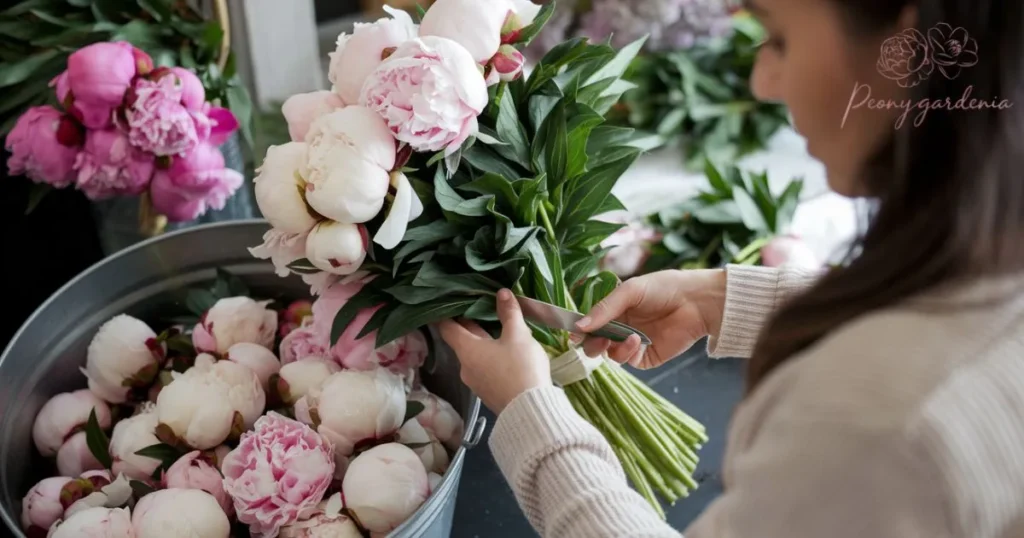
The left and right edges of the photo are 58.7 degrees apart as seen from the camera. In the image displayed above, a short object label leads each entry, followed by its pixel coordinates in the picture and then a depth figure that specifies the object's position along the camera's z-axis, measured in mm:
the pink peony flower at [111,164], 802
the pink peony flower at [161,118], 783
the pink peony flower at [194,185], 819
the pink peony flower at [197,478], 668
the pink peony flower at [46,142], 803
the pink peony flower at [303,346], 733
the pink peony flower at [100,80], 780
